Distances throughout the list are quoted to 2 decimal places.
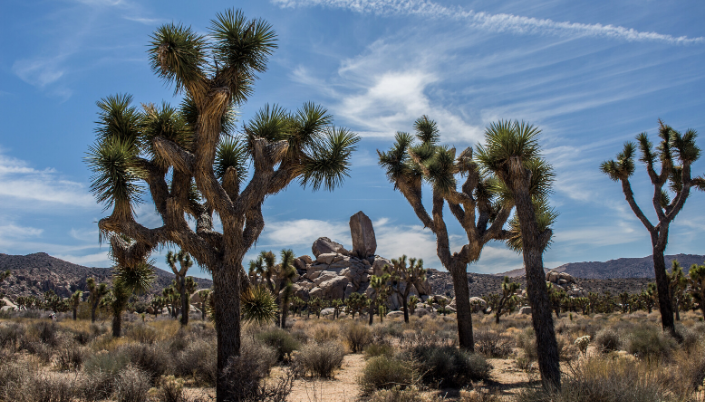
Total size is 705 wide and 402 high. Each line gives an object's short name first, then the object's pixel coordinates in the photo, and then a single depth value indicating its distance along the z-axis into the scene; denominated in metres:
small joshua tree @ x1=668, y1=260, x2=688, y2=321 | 22.55
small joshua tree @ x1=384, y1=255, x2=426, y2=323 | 30.75
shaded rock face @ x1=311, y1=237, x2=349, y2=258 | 67.50
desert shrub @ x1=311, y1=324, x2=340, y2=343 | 16.38
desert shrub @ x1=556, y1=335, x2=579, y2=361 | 11.86
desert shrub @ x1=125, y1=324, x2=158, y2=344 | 14.57
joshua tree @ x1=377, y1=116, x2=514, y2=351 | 11.89
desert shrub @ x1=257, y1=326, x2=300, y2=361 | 12.33
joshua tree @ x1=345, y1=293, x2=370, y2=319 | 38.88
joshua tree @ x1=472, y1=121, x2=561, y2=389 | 7.96
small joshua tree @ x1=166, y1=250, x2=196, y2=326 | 22.41
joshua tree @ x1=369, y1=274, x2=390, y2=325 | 31.44
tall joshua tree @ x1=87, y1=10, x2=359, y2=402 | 7.96
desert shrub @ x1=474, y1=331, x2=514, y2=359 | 13.44
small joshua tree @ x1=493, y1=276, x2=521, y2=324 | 28.94
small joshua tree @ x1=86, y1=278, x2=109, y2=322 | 24.72
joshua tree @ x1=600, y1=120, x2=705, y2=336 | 15.66
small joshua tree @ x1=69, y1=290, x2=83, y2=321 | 32.09
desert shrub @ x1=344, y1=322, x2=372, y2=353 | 15.41
